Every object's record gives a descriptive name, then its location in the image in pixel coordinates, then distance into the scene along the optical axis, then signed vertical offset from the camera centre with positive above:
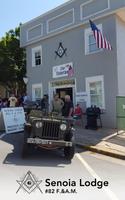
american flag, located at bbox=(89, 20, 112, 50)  6.24 +2.81
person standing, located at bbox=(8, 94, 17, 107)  7.84 -0.06
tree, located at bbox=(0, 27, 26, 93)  13.02 +3.66
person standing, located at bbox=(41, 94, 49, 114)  8.06 -0.07
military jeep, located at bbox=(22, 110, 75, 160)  4.01 -0.96
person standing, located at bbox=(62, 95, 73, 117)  5.58 -0.33
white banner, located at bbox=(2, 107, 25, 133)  6.14 -0.80
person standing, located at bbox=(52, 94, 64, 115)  5.22 -0.20
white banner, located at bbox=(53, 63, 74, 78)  7.67 +1.72
